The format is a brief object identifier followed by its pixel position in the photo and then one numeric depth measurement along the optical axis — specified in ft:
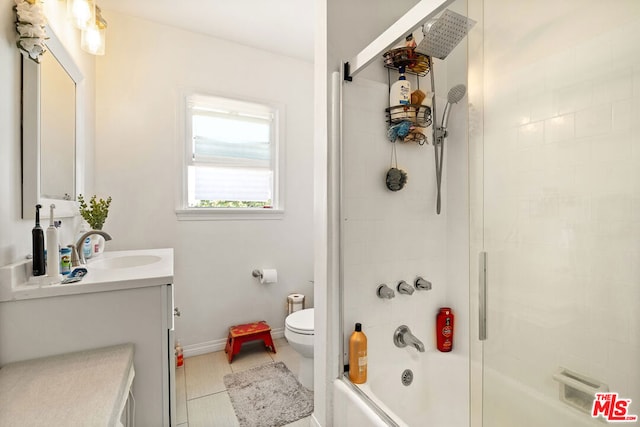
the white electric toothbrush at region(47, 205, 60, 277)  3.84
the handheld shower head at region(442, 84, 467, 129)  5.20
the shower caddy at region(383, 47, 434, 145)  4.91
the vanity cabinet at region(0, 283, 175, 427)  3.58
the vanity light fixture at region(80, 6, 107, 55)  5.80
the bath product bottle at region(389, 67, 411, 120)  4.96
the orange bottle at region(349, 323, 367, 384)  4.54
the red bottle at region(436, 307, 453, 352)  5.57
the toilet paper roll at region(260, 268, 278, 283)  8.48
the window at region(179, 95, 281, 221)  8.18
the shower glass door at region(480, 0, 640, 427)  3.53
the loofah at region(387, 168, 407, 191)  5.08
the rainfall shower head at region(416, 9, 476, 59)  4.02
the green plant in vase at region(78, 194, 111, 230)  5.94
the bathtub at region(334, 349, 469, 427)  4.38
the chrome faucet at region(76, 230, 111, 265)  5.12
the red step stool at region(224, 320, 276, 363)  7.65
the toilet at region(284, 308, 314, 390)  6.11
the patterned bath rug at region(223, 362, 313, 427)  5.57
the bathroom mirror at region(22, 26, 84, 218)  4.13
